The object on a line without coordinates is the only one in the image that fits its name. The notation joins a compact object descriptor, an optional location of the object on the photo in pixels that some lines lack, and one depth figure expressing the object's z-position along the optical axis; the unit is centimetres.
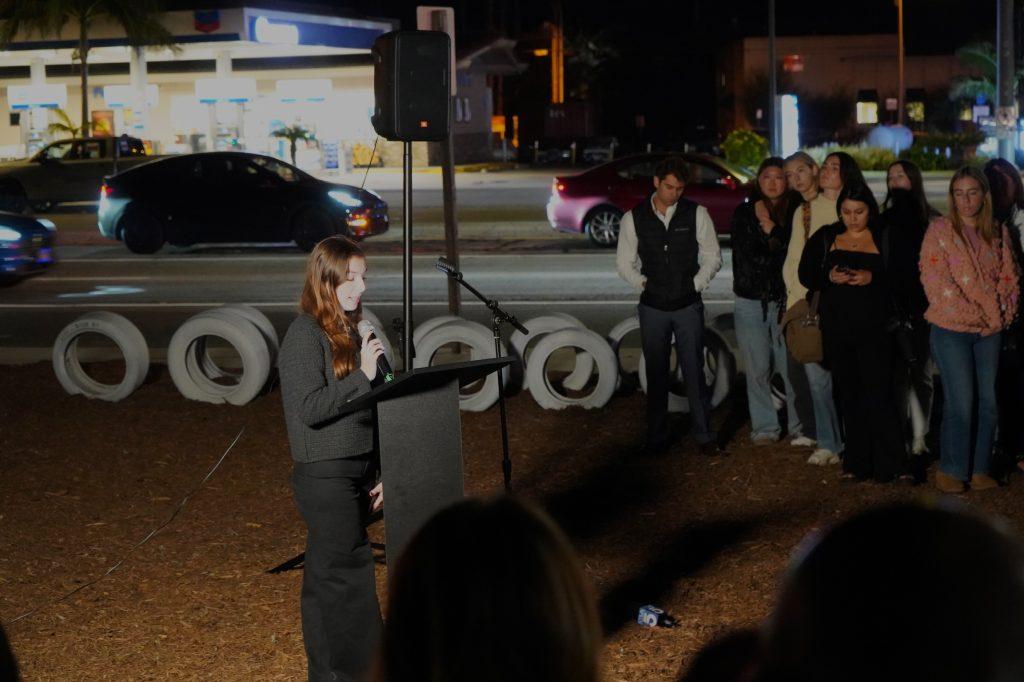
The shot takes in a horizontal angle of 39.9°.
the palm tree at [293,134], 4950
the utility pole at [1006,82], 2077
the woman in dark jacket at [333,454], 509
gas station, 4891
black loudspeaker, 595
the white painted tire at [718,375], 979
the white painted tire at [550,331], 1032
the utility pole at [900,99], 6222
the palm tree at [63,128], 4728
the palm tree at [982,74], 6075
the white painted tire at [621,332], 1036
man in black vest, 844
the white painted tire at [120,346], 1045
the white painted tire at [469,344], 991
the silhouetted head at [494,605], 180
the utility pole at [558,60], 7921
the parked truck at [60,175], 3484
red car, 2225
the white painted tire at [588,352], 980
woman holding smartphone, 776
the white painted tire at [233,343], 1004
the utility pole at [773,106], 3506
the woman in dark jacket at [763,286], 867
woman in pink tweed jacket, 741
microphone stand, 629
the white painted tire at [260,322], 1031
